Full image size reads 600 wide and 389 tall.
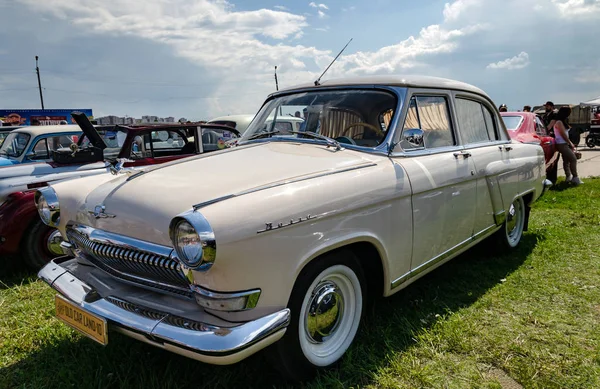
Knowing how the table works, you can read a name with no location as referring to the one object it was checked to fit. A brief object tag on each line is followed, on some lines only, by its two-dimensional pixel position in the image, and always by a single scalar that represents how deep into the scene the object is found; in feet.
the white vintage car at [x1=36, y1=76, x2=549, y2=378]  6.27
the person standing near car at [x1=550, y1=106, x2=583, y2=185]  27.53
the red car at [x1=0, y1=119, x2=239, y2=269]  13.85
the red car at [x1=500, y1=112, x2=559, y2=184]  25.98
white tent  86.27
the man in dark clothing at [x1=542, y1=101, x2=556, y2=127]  37.68
